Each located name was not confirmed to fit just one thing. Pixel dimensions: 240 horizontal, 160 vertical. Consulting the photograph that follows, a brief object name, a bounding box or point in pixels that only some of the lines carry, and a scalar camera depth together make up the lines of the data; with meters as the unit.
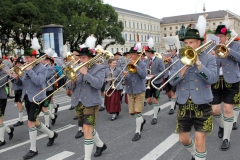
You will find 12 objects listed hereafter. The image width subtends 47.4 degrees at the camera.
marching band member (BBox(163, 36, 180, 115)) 8.95
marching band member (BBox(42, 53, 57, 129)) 7.40
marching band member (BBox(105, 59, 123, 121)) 8.59
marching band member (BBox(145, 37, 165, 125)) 7.56
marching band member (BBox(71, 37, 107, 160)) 4.58
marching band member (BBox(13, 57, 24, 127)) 7.77
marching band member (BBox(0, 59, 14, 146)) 6.12
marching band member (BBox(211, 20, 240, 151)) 5.19
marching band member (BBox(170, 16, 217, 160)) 3.71
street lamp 19.11
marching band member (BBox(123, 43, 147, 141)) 6.18
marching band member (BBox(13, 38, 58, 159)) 5.27
